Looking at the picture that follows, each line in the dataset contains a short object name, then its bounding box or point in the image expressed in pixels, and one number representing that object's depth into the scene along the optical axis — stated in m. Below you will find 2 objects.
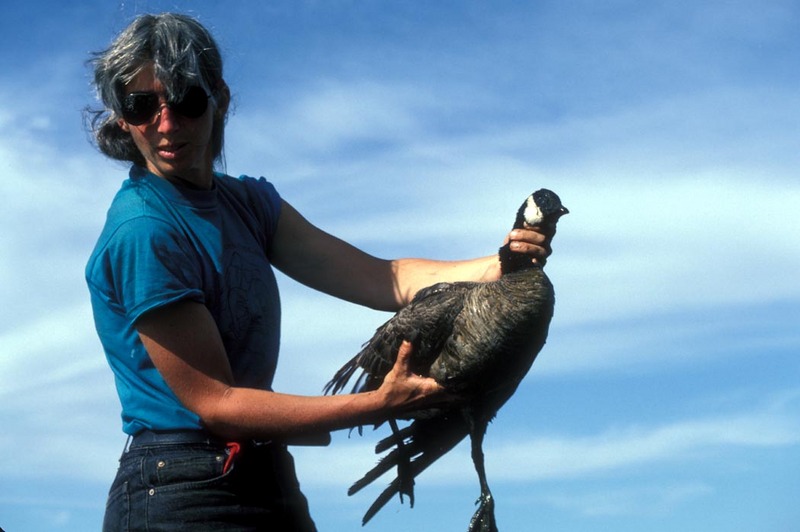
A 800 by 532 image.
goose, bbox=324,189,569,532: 4.15
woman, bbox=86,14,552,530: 3.41
